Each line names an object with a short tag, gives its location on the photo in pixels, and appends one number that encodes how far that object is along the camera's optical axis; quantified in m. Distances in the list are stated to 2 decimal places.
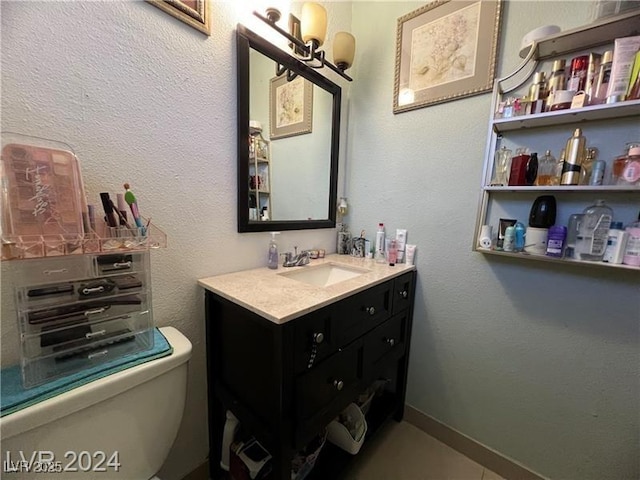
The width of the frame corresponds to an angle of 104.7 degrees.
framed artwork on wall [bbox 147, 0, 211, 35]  0.77
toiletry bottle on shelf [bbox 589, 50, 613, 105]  0.79
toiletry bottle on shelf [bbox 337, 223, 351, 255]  1.56
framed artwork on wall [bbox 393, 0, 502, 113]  1.05
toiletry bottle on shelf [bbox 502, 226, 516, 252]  0.98
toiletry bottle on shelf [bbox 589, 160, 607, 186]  0.84
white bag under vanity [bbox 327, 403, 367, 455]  1.07
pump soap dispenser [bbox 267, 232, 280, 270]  1.14
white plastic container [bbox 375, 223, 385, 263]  1.41
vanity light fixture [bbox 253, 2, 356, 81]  0.97
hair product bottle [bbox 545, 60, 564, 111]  0.88
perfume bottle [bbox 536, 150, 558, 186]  0.92
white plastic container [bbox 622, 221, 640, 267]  0.76
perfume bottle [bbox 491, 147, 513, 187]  1.01
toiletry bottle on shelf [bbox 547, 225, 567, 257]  0.88
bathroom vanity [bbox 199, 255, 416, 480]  0.73
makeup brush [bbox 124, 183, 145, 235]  0.67
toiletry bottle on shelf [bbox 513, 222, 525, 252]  0.98
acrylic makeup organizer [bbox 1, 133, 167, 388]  0.52
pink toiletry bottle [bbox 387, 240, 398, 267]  1.32
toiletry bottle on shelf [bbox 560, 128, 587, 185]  0.84
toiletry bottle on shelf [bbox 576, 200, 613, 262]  0.83
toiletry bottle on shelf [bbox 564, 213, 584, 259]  0.89
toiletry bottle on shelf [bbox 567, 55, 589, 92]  0.85
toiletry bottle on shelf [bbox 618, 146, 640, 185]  0.76
